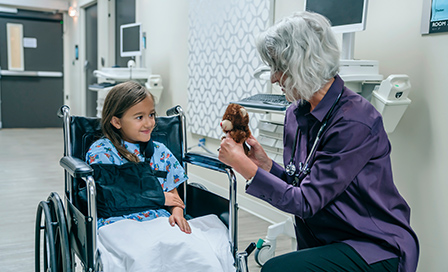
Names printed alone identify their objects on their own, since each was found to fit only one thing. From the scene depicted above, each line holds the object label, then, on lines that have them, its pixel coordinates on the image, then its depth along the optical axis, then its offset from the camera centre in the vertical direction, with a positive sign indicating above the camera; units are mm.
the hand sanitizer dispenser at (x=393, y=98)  1710 -80
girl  1529 -234
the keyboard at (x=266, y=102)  1900 -134
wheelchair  1211 -466
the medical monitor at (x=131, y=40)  4270 +302
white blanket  1197 -525
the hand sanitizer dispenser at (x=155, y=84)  4020 -143
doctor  1096 -263
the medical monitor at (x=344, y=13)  1807 +284
